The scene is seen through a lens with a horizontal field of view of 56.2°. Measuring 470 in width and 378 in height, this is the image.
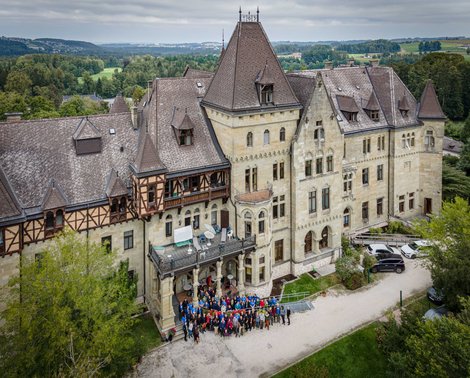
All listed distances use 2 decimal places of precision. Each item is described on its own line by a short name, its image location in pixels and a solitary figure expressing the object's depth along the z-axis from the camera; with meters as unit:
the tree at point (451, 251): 33.88
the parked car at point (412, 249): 49.03
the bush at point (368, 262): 45.28
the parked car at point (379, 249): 48.50
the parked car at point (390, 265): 46.34
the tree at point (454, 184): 60.72
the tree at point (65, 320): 25.00
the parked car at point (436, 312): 36.34
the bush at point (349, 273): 43.35
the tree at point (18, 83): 132.00
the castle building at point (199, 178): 34.94
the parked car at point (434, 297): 39.50
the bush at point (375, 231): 53.94
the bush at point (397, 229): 54.84
